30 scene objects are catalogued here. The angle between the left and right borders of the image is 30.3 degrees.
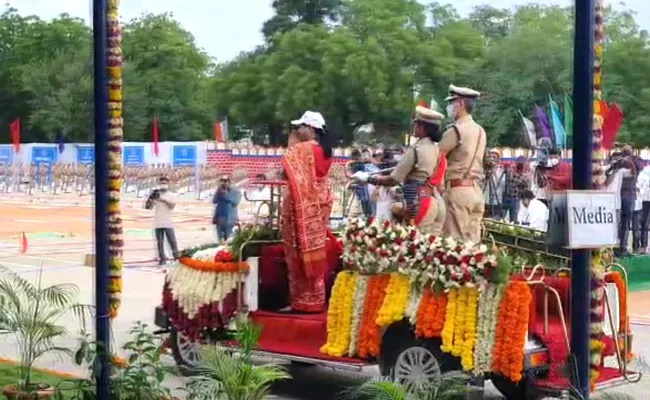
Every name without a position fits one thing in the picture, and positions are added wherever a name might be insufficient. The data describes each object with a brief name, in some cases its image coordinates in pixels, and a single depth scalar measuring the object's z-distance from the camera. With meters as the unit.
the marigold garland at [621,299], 8.23
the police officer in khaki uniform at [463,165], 8.54
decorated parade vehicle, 7.54
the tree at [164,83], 50.50
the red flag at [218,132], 47.42
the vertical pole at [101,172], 6.71
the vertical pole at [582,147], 5.79
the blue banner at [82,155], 41.53
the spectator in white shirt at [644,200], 18.45
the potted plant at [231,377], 5.68
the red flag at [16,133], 41.17
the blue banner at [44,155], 44.09
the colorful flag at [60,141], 44.19
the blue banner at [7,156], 44.56
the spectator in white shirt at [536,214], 13.03
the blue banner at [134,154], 41.44
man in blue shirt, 18.72
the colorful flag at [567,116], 15.30
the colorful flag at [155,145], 40.06
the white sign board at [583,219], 5.63
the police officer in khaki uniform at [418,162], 8.53
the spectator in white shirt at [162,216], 17.64
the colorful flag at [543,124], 25.45
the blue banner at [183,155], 41.31
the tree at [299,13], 55.91
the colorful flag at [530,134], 26.05
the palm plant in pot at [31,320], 6.96
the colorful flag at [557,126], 21.90
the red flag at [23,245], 22.00
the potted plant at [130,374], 6.59
